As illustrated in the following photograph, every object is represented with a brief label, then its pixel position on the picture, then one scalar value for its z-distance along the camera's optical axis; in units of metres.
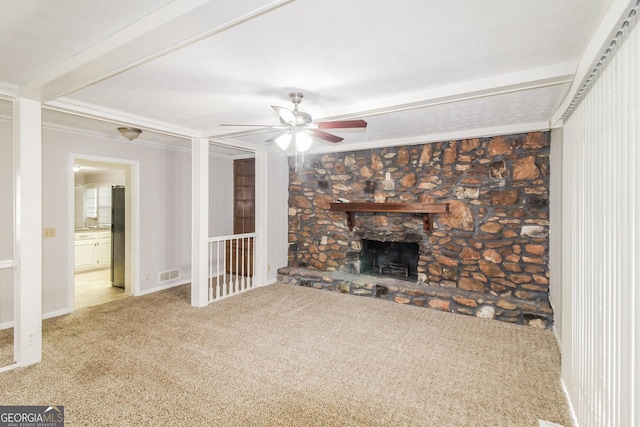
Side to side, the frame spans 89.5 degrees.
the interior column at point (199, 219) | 4.19
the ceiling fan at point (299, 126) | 2.63
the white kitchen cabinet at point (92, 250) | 6.34
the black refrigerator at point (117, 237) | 5.23
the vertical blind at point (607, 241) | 1.26
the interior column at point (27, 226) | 2.61
